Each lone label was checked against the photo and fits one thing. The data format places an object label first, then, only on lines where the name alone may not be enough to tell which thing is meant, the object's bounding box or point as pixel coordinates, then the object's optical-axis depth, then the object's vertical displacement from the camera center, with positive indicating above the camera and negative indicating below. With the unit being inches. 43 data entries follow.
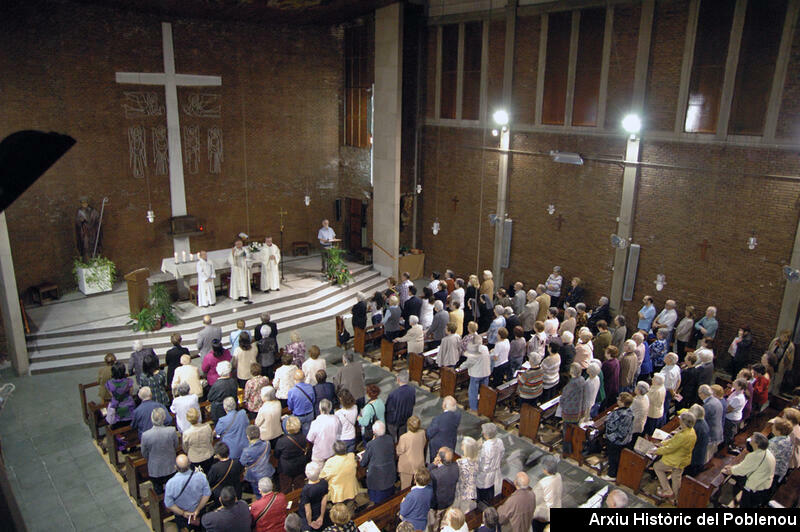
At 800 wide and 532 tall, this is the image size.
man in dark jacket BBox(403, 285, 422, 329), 482.3 -141.0
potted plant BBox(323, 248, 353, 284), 637.9 -147.6
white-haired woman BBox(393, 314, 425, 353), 438.6 -151.2
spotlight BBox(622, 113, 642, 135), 499.8 +10.8
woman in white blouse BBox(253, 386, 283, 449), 300.7 -144.5
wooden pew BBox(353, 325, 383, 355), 501.4 -173.7
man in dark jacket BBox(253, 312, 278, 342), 410.0 -140.2
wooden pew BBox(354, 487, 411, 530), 261.1 -167.6
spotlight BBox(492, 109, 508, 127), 595.2 +17.0
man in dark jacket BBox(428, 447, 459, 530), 255.0 -148.2
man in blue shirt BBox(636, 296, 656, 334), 482.6 -143.6
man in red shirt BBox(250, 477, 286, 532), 233.3 -148.3
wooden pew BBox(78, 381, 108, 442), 362.9 -178.5
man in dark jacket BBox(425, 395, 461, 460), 290.0 -145.0
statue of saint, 566.6 -99.0
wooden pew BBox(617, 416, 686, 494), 321.4 -180.9
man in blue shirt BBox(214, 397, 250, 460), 287.9 -144.3
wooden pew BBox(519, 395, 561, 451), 371.9 -179.2
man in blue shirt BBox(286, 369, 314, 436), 317.1 -144.2
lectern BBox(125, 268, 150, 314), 514.3 -141.9
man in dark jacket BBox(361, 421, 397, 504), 271.0 -151.2
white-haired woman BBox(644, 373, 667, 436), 337.1 -149.1
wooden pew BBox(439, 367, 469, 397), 416.2 -173.8
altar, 566.9 -135.1
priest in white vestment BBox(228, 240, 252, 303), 571.5 -139.9
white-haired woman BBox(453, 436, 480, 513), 260.8 -152.9
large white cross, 595.5 +32.5
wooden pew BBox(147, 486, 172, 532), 281.1 -181.3
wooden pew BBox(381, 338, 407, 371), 474.3 -175.7
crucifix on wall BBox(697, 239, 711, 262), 486.3 -89.7
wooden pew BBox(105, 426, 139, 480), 339.0 -181.3
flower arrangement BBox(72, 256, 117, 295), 575.8 -144.9
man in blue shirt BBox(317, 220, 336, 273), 660.7 -118.6
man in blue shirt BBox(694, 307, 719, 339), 461.7 -143.9
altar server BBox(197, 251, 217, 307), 553.0 -145.8
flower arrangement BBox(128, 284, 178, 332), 512.4 -162.5
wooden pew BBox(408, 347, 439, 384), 446.3 -173.3
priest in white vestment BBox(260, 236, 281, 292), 597.0 -138.5
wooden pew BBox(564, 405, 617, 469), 350.0 -176.3
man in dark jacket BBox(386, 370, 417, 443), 319.3 -146.9
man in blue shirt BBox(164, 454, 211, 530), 253.0 -156.0
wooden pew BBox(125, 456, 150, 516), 306.3 -181.3
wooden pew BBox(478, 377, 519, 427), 392.5 -175.7
